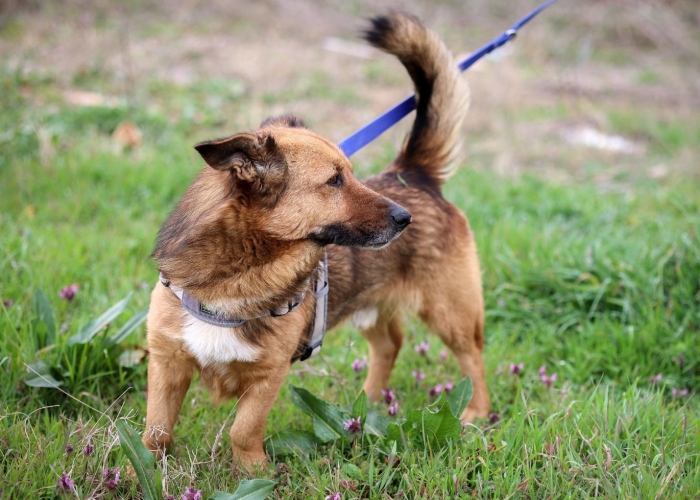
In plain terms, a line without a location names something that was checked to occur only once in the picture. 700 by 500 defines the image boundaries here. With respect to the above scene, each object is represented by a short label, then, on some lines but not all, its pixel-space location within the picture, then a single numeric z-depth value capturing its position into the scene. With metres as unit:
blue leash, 3.45
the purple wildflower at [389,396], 3.35
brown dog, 2.61
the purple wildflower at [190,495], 2.43
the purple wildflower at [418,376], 3.83
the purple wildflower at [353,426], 2.84
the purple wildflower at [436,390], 3.61
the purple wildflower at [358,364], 3.74
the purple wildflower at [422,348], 4.07
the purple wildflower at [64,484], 2.37
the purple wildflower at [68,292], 3.71
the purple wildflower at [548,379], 3.70
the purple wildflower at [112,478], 2.44
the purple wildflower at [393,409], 3.14
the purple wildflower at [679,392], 3.64
